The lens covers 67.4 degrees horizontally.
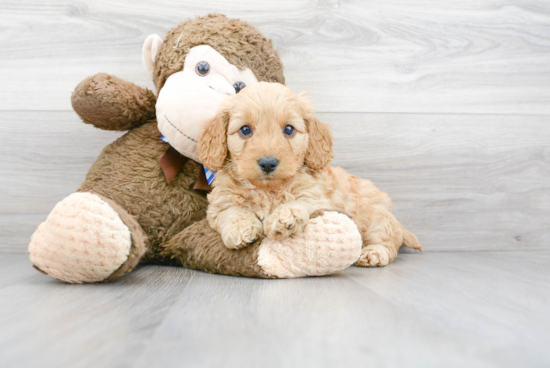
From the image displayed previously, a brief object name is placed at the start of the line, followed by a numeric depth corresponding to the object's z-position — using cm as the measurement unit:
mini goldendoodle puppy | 102
